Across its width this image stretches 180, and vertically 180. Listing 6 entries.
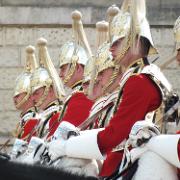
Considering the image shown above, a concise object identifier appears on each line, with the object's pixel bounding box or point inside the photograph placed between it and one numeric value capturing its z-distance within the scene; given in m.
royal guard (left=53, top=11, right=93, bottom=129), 14.02
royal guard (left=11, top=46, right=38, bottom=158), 17.52
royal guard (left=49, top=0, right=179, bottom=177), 10.79
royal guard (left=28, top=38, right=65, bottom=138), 16.59
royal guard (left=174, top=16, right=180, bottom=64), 10.77
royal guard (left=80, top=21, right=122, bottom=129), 12.41
